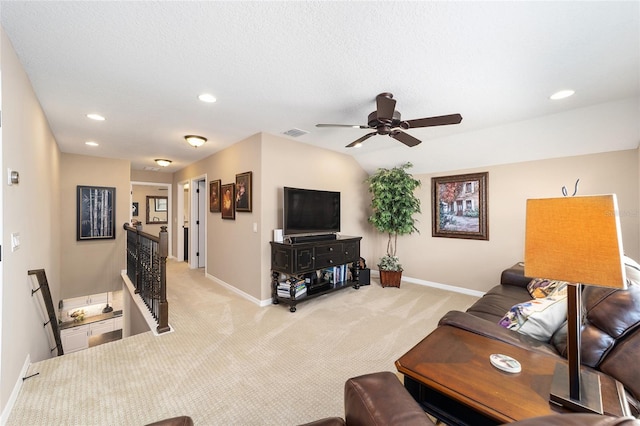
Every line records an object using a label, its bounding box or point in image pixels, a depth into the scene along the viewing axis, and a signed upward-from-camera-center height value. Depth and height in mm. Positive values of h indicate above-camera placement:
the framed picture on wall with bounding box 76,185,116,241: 4953 -6
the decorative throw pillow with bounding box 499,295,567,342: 1528 -640
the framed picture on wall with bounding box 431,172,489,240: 4129 +97
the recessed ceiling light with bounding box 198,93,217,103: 2527 +1142
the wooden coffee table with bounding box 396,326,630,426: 907 -677
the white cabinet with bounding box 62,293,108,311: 4848 -1701
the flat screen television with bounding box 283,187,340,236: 3732 +4
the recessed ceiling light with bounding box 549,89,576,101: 2436 +1130
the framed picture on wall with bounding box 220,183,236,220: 4263 +199
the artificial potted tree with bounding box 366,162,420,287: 4484 +108
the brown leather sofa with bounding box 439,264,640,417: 1061 -594
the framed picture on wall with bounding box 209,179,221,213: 4773 +312
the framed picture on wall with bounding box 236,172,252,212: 3854 +318
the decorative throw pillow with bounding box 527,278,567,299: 2062 -690
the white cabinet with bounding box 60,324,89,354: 4395 -2160
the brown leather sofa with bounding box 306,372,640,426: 849 -668
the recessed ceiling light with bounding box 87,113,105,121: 3056 +1146
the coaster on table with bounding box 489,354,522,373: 1099 -661
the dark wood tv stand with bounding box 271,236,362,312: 3467 -709
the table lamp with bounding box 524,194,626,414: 828 -146
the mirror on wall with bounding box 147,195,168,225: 8875 +88
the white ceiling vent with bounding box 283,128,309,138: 3574 +1130
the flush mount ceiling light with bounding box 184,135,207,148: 3674 +1040
